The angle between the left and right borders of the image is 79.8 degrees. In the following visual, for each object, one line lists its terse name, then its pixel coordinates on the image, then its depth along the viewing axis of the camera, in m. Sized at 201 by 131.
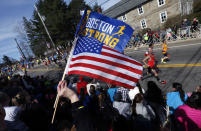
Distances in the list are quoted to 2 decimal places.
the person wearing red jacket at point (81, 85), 5.55
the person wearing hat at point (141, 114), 2.39
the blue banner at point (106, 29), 3.03
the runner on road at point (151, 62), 6.62
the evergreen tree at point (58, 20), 36.22
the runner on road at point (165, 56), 8.46
